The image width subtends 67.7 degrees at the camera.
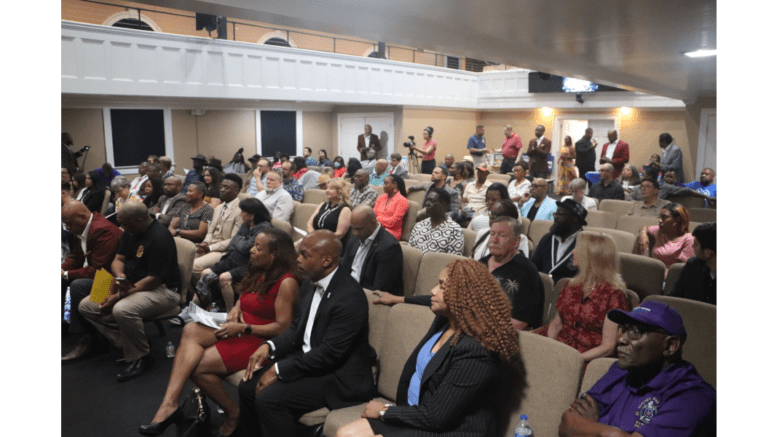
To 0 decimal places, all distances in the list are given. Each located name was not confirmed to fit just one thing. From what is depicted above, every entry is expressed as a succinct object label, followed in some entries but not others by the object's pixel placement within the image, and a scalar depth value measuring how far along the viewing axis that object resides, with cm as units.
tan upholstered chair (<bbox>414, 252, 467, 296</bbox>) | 399
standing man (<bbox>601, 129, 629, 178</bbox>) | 1170
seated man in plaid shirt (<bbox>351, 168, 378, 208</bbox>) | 699
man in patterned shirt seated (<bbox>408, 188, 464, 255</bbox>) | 486
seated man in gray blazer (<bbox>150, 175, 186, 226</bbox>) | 629
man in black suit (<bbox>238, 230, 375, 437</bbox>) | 288
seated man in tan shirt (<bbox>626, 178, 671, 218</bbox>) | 588
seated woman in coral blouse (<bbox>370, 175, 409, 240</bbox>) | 600
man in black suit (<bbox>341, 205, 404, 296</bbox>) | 404
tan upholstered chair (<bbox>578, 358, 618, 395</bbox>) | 229
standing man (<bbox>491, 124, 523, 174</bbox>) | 1328
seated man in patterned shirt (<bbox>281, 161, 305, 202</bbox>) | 809
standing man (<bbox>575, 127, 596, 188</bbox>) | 1280
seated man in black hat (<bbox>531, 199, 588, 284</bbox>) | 415
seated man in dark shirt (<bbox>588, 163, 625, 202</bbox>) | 741
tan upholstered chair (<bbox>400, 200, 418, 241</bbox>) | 622
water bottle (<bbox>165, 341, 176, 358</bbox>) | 460
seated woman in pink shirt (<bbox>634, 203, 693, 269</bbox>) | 455
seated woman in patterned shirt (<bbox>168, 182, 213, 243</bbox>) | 594
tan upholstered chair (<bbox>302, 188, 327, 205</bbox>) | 769
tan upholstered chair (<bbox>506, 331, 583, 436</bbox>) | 233
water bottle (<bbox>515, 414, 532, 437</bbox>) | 228
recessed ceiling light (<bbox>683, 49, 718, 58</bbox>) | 483
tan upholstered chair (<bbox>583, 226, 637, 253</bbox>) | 489
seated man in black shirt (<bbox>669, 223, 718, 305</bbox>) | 336
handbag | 325
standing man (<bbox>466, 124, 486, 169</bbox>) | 1448
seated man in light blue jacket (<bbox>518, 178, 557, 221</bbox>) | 595
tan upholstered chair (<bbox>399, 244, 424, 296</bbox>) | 420
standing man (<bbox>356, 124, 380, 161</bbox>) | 1520
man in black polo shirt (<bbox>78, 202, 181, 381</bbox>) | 422
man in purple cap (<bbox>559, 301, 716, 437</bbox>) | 192
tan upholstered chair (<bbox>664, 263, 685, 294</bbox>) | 393
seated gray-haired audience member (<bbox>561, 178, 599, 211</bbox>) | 641
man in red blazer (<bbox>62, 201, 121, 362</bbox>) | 452
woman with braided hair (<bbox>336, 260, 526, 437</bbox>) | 230
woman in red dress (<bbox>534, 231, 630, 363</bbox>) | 302
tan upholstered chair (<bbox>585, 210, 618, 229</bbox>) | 611
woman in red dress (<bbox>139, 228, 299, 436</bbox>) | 327
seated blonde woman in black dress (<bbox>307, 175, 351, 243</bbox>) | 551
